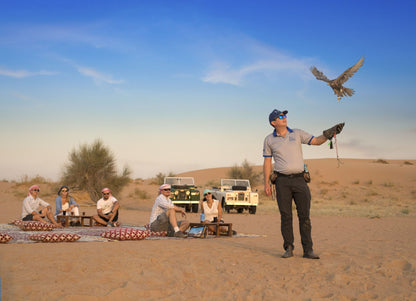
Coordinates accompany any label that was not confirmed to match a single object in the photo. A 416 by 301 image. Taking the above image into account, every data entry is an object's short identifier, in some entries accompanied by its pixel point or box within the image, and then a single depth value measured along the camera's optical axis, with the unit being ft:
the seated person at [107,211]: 39.75
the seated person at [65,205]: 41.27
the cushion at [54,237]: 27.86
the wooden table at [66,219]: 39.41
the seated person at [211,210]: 34.81
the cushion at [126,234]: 29.55
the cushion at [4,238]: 27.13
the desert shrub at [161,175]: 148.77
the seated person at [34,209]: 37.12
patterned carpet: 29.09
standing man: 20.72
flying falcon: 20.84
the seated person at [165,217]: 32.19
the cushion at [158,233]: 32.83
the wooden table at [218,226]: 32.65
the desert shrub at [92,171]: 88.69
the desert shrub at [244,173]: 135.85
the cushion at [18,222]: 35.70
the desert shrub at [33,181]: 124.36
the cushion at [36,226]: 33.86
